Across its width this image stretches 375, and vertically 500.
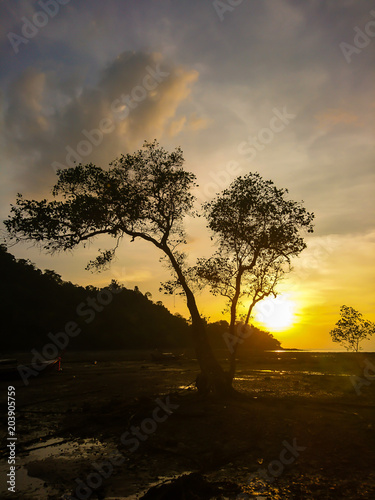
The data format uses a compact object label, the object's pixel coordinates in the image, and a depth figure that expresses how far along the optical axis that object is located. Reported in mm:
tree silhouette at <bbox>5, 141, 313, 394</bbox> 21703
